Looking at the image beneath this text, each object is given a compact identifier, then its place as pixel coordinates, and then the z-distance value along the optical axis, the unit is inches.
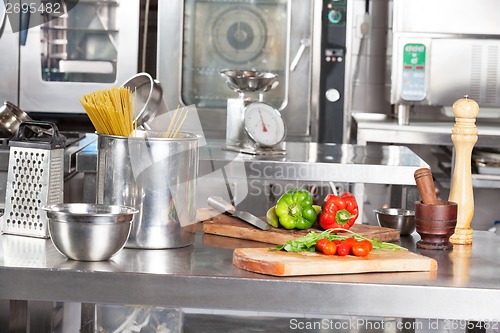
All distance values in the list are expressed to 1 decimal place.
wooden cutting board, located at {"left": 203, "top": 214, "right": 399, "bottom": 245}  84.0
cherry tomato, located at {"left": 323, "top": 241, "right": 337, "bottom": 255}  73.8
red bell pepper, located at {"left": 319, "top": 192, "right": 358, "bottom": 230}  86.3
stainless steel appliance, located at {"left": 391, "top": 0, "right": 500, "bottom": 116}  189.2
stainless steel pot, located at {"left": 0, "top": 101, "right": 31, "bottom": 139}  124.1
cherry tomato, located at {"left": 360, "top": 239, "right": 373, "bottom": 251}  74.4
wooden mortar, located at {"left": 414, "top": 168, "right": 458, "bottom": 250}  80.8
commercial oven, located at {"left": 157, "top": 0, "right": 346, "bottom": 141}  190.7
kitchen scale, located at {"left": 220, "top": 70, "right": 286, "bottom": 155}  139.2
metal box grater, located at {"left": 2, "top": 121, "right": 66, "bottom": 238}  79.6
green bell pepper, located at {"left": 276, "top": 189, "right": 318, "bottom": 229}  86.6
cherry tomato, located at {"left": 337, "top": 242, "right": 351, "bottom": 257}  73.5
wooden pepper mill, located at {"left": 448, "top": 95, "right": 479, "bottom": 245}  83.4
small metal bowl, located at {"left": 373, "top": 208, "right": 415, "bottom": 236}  90.4
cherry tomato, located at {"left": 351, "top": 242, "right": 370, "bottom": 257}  73.4
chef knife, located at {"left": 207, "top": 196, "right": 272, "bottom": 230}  86.7
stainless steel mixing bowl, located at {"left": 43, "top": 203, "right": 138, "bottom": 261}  69.7
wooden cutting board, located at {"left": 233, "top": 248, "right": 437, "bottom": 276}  69.3
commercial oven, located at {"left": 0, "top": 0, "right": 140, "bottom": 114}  192.9
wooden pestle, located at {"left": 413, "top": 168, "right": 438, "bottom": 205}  81.5
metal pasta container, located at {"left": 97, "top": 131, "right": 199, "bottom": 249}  77.0
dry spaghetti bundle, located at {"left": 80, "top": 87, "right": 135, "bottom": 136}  77.8
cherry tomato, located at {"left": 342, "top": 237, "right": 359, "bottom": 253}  74.2
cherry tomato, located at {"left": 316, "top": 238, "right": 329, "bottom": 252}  74.5
